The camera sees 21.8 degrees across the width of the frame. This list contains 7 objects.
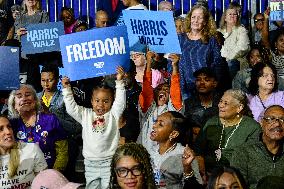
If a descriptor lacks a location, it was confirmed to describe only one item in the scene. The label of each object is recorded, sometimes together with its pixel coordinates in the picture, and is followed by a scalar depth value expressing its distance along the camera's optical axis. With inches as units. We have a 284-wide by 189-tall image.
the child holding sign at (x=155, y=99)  296.7
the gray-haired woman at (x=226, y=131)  273.4
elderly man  243.6
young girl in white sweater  284.5
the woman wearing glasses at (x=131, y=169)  198.8
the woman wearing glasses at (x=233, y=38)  384.2
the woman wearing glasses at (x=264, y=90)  312.2
